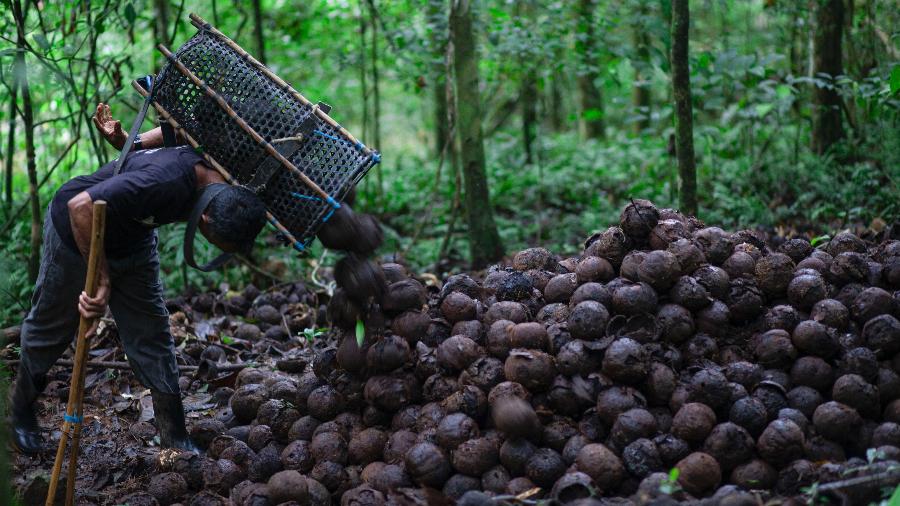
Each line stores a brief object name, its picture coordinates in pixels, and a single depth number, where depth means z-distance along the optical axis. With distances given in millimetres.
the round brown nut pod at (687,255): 3979
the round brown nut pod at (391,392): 3955
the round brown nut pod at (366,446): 3883
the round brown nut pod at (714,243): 4141
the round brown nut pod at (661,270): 3881
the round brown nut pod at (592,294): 3939
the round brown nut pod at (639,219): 4176
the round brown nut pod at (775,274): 4004
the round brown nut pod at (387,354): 3979
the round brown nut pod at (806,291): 3898
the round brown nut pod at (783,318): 3824
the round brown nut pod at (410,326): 4078
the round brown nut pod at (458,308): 4188
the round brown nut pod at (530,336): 3844
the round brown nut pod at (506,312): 4094
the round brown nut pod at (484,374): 3832
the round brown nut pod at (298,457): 3900
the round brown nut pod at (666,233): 4102
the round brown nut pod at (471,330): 4070
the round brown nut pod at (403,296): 4074
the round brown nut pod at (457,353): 3926
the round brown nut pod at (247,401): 4453
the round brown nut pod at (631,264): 4000
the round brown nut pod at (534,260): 4629
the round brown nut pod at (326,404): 4121
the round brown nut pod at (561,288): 4211
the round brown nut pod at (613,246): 4168
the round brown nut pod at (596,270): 4105
